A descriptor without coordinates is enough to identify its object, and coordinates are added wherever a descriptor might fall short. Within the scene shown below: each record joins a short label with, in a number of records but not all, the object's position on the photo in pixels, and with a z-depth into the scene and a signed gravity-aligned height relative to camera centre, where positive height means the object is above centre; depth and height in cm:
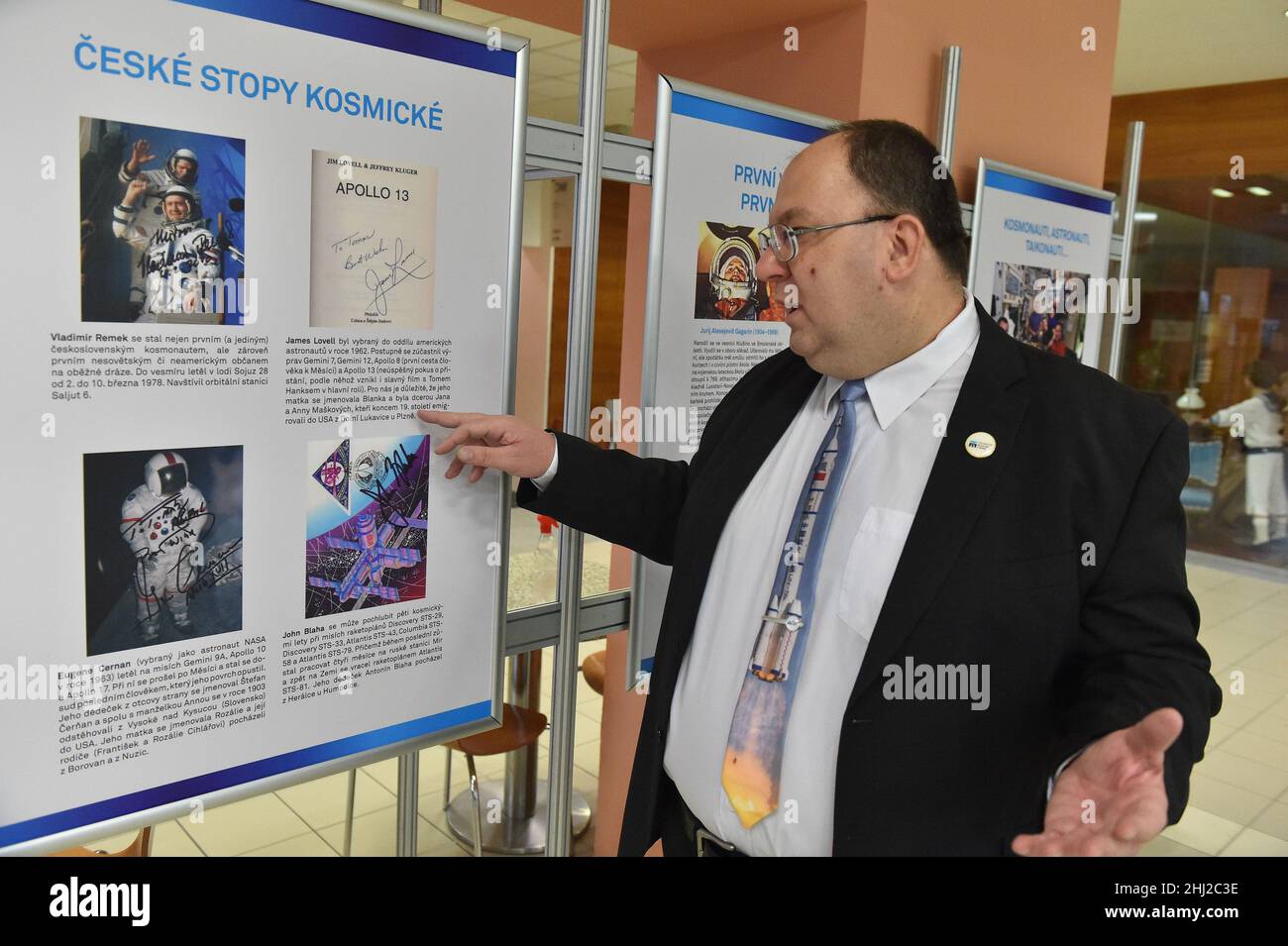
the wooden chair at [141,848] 232 -125
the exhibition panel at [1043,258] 317 +41
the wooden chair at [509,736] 321 -130
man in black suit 142 -29
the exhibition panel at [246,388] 132 -8
